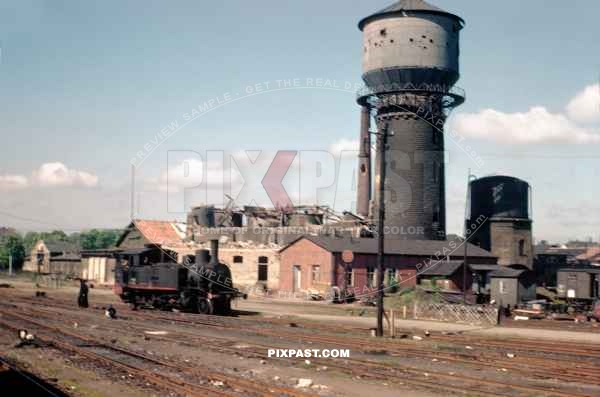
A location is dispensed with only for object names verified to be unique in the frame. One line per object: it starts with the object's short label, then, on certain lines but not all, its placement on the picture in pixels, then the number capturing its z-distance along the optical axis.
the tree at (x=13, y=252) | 91.31
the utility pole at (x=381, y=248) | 24.23
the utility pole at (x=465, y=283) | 37.46
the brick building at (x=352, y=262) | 44.22
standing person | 35.53
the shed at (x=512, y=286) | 39.12
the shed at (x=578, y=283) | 39.91
